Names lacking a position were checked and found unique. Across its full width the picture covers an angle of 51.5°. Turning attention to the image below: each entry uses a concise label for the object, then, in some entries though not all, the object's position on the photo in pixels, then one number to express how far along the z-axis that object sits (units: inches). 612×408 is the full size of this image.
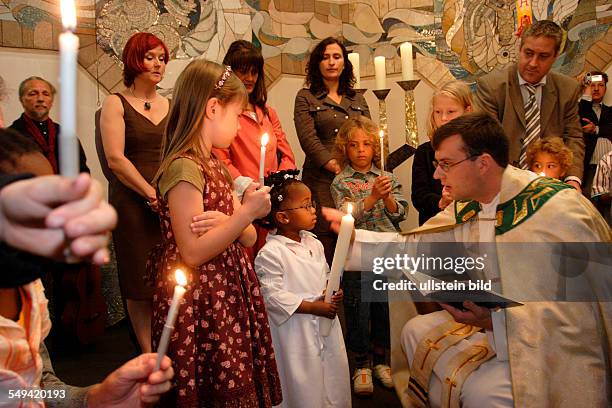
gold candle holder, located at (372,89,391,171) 193.5
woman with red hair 145.3
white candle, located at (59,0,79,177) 22.2
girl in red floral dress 94.1
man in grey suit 169.5
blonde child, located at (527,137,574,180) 164.7
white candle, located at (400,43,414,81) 187.6
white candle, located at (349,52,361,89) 202.4
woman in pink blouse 155.7
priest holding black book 100.5
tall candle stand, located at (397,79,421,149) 221.6
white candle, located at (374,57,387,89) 194.4
